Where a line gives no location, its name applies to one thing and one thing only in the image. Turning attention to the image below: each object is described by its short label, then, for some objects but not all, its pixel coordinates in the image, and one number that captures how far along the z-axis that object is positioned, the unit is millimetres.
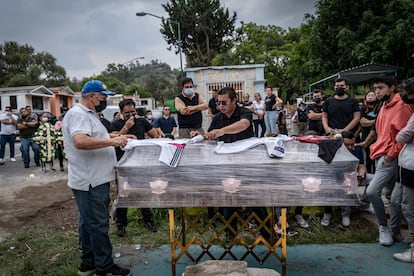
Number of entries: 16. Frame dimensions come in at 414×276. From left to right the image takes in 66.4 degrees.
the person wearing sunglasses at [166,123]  8828
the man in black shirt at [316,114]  5676
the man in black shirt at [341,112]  4566
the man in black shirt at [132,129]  4387
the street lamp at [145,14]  15252
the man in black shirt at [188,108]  4746
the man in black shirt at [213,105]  6412
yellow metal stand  2861
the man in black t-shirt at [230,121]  3348
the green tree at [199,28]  29344
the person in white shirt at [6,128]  10367
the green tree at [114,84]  50788
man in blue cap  2814
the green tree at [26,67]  41719
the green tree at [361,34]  14750
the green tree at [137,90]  47500
